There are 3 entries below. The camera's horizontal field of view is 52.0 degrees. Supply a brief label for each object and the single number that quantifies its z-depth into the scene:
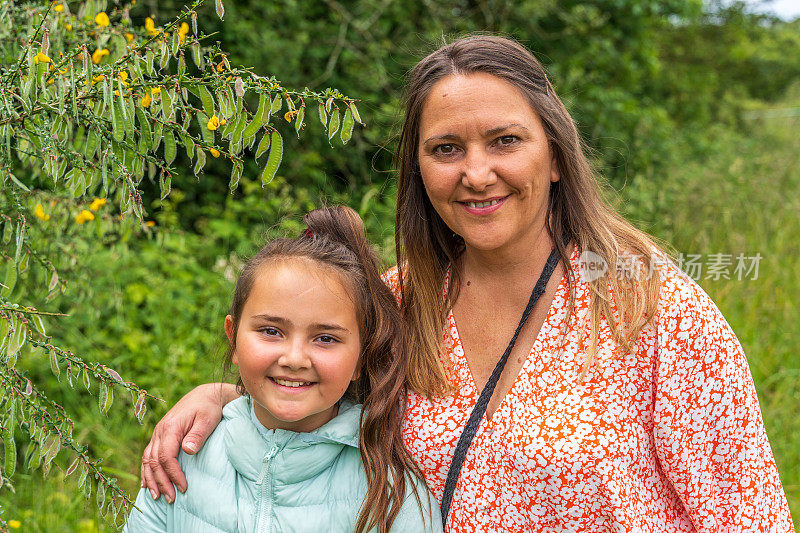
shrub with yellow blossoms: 1.52
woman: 1.87
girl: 1.90
